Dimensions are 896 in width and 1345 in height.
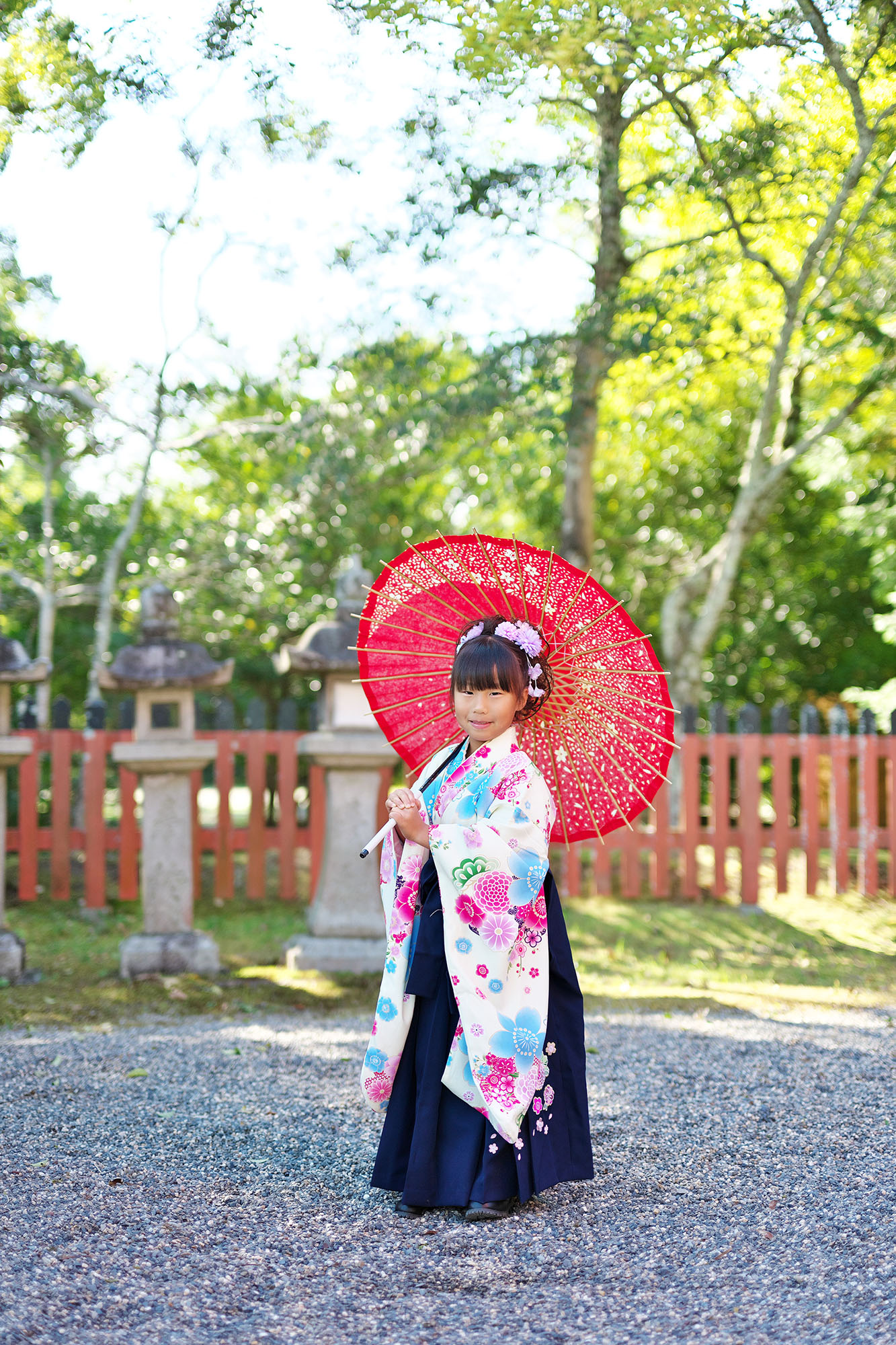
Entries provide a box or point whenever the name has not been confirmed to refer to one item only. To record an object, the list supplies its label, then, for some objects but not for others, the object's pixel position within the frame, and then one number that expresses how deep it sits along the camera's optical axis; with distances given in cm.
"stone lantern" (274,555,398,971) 574
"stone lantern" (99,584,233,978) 552
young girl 258
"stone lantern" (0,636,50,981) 541
